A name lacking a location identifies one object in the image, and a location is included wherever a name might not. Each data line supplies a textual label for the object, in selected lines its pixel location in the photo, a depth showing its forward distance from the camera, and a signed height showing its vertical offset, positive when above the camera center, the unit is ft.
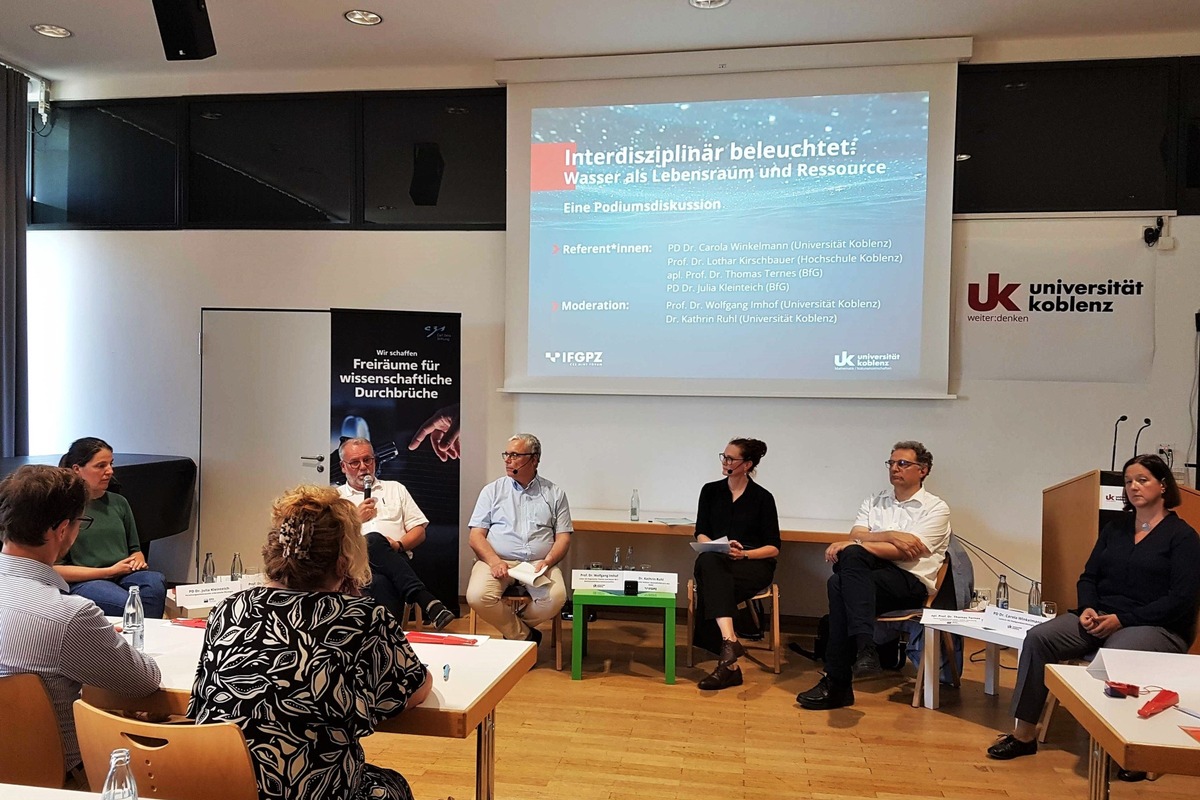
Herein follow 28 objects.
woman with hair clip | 5.60 -1.99
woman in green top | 11.84 -2.72
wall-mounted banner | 15.74 +1.36
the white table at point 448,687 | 6.31 -2.55
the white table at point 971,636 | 11.58 -4.12
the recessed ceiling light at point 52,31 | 16.39 +6.41
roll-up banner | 16.34 -0.79
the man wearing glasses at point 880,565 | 12.72 -2.93
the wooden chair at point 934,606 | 12.84 -3.58
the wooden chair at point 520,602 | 14.32 -3.85
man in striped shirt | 6.34 -1.88
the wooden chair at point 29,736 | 6.08 -2.68
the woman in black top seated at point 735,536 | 14.11 -2.76
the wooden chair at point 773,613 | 14.24 -3.98
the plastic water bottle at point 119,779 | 4.65 -2.25
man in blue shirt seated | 14.53 -2.69
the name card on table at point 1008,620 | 11.53 -3.25
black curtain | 17.99 +2.00
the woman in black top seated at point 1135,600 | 10.52 -2.71
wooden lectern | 12.44 -2.18
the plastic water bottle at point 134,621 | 7.72 -2.33
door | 18.19 -1.07
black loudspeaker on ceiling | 10.97 +4.36
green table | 13.60 -3.67
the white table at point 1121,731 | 5.83 -2.51
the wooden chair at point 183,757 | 5.33 -2.46
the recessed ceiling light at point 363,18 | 15.48 +6.42
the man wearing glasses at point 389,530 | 14.08 -2.78
